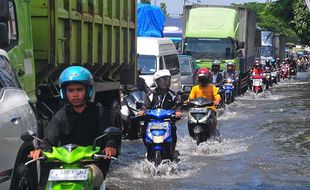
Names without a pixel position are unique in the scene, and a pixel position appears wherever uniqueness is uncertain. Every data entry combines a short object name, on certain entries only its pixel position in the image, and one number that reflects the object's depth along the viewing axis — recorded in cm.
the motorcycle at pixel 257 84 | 2912
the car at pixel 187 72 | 2286
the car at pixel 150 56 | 1811
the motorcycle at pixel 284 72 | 4695
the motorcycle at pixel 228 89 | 2342
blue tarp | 2133
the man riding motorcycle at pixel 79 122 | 526
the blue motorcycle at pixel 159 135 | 947
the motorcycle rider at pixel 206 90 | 1198
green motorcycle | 461
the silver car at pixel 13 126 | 575
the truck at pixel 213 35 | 2622
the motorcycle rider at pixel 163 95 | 996
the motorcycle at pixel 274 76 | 3795
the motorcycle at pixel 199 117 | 1175
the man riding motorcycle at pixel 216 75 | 2066
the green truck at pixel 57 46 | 834
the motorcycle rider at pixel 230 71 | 2457
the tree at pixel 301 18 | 3372
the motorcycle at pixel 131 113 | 1395
